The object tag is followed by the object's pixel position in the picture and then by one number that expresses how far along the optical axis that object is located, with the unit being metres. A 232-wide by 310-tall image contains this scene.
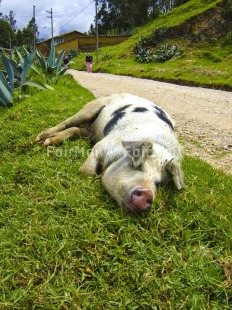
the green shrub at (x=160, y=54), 24.73
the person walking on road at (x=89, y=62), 23.63
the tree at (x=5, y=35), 73.44
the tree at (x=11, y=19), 97.12
